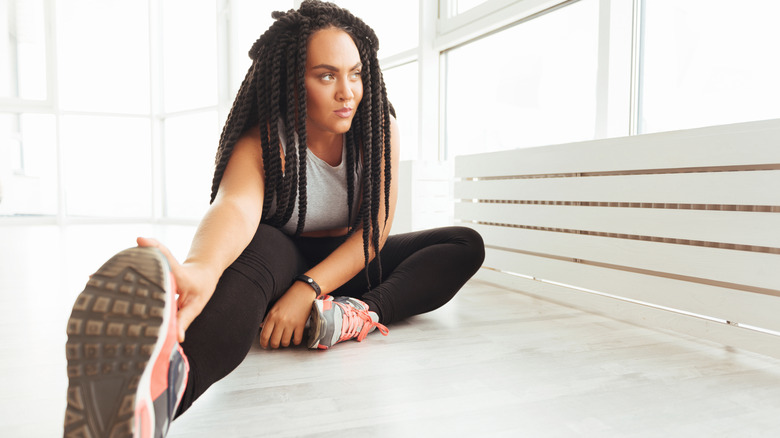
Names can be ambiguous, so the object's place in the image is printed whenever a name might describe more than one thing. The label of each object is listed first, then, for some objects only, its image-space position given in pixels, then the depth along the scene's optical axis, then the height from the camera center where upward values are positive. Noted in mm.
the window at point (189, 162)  5078 +341
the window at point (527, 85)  1960 +526
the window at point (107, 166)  5234 +294
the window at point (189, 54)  5035 +1455
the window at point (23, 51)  4980 +1430
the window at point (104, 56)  5164 +1451
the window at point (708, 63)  1387 +415
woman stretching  500 -106
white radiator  1092 -80
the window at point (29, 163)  4941 +294
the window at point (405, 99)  3104 +624
